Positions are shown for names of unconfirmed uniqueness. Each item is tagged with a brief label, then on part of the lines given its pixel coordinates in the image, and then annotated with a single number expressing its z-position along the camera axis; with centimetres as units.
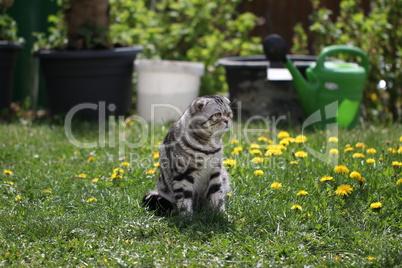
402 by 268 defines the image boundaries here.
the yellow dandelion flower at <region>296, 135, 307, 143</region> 837
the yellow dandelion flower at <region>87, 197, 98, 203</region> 676
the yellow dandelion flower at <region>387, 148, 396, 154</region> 768
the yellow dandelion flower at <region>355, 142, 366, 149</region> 812
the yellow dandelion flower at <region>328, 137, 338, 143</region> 834
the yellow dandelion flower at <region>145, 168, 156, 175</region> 780
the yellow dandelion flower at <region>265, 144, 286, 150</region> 803
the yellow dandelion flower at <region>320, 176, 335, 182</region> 686
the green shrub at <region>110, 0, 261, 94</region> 1392
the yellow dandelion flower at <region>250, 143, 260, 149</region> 838
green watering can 1061
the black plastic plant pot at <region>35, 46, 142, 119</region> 1188
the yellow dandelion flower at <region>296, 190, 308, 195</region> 666
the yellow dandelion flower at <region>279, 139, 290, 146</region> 822
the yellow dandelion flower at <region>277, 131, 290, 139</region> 875
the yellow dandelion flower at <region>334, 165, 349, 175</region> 697
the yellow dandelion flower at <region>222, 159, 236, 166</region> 775
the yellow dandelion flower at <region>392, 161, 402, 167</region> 701
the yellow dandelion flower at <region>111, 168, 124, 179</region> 755
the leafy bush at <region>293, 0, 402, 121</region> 1232
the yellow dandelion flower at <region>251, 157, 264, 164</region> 785
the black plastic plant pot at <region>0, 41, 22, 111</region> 1216
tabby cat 633
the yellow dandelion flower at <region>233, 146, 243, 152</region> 838
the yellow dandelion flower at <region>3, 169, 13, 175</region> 773
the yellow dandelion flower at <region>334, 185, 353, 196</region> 662
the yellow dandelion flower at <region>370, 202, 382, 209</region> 629
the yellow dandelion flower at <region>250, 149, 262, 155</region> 815
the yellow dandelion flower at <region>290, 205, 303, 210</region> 629
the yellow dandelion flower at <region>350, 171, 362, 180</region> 671
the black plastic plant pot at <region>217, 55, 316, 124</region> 1127
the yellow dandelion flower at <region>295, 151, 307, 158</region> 764
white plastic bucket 1195
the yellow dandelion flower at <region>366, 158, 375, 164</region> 721
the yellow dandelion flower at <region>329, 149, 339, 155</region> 788
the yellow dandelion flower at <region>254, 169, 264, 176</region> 730
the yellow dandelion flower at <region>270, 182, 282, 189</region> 687
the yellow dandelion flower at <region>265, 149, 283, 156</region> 778
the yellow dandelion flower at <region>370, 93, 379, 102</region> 1285
